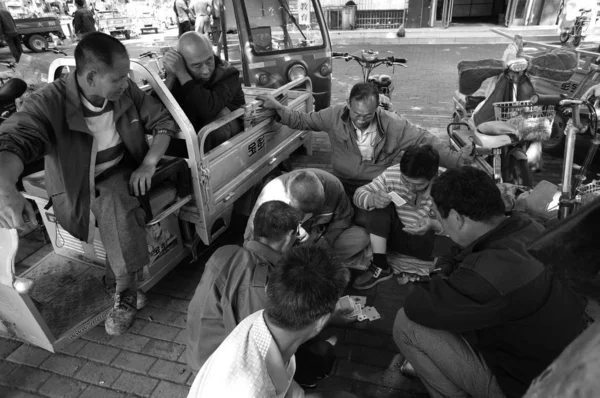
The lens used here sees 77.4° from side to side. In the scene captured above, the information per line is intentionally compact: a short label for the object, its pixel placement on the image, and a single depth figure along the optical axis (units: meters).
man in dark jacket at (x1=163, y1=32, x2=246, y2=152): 3.10
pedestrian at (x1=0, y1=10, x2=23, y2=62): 10.78
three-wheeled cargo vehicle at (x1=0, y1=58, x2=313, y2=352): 2.34
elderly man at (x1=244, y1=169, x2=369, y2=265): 2.63
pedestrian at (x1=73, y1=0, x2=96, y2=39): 10.90
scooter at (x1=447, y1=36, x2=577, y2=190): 3.40
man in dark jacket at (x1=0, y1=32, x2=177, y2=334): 2.18
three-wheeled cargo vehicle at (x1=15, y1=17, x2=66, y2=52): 15.47
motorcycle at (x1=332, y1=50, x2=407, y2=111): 5.12
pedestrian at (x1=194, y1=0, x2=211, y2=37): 7.70
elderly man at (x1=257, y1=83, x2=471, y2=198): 3.34
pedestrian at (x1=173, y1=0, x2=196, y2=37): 9.30
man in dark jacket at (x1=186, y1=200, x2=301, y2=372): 1.80
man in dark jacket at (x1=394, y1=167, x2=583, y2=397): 1.56
